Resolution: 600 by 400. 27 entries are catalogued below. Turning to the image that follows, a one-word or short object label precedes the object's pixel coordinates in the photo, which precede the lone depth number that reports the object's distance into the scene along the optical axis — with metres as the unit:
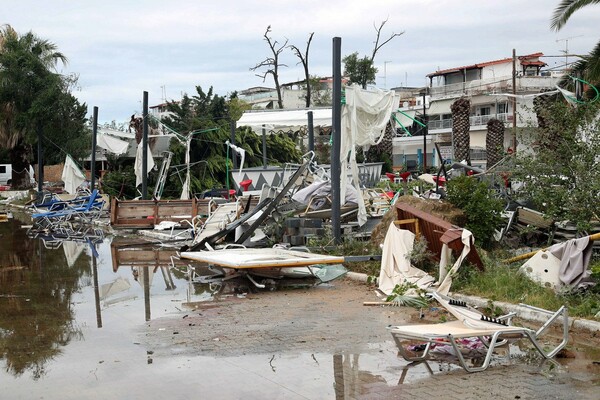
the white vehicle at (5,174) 55.50
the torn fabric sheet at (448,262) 9.91
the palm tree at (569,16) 18.89
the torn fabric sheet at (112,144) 32.69
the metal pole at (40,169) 38.00
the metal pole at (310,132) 22.45
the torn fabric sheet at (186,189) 27.36
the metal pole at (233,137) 26.63
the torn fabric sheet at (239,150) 26.31
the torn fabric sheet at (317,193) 16.42
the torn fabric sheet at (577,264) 9.19
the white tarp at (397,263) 11.08
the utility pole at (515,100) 13.26
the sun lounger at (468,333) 6.62
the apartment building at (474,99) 57.72
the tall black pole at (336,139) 14.43
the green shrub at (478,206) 12.74
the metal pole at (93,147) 29.98
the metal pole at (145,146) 24.81
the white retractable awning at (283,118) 27.11
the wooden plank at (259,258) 11.30
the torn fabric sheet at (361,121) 15.17
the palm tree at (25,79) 40.03
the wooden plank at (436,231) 10.09
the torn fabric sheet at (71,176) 30.97
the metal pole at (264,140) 28.43
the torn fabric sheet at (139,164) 27.84
